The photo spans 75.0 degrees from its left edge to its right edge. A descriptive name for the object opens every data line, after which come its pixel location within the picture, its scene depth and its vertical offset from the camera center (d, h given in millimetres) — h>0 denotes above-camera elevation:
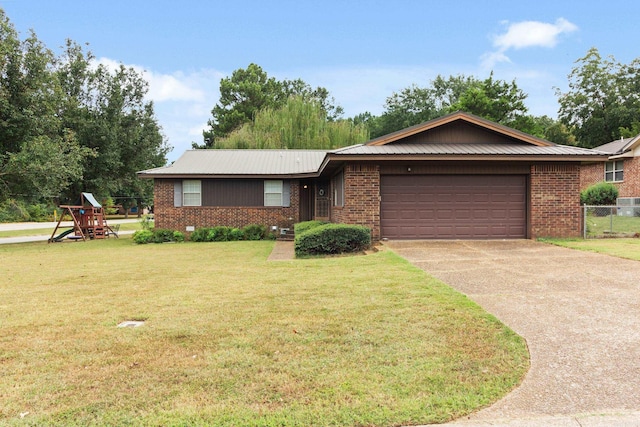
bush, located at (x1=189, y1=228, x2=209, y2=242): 17094 -1188
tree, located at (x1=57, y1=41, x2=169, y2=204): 26469 +5802
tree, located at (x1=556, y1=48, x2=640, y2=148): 39375 +10481
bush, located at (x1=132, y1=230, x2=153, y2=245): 16844 -1244
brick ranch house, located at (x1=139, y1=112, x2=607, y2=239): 12180 +680
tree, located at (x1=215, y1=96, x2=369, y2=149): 29203 +5334
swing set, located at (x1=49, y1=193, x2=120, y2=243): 19211 -681
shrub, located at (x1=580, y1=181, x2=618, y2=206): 22828 +525
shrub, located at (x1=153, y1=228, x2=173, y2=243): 17111 -1207
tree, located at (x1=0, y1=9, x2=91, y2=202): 17766 +3715
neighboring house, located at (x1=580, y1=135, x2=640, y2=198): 23828 +2205
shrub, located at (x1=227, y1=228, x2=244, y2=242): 17109 -1192
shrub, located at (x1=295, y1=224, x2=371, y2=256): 10508 -867
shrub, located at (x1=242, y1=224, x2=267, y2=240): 17188 -1083
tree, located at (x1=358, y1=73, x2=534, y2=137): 39594 +11062
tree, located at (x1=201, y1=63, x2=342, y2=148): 41938 +11491
